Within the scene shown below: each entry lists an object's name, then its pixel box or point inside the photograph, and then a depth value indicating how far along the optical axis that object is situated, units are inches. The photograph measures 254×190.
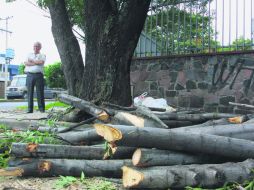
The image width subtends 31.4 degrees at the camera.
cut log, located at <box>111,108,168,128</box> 192.9
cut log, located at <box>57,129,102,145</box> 201.3
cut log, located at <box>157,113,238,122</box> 241.3
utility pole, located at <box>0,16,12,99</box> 1679.6
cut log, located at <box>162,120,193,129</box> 241.2
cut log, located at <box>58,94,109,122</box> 238.6
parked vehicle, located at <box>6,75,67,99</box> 1379.2
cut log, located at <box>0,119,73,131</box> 269.4
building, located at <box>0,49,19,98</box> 1756.9
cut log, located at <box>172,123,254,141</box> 187.9
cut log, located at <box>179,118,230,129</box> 207.6
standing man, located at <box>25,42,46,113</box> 407.2
